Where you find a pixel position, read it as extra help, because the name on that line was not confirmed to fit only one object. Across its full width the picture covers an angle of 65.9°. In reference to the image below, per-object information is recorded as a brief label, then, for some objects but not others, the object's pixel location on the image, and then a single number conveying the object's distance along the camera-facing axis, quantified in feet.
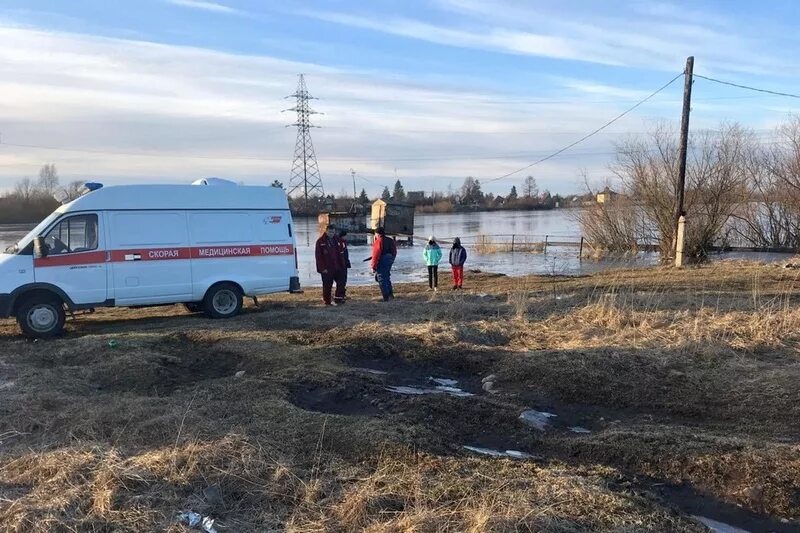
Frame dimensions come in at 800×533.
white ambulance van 33.45
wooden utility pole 74.23
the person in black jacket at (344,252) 44.50
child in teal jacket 56.13
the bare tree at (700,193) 101.96
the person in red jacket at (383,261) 45.42
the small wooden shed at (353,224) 180.14
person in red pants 56.49
